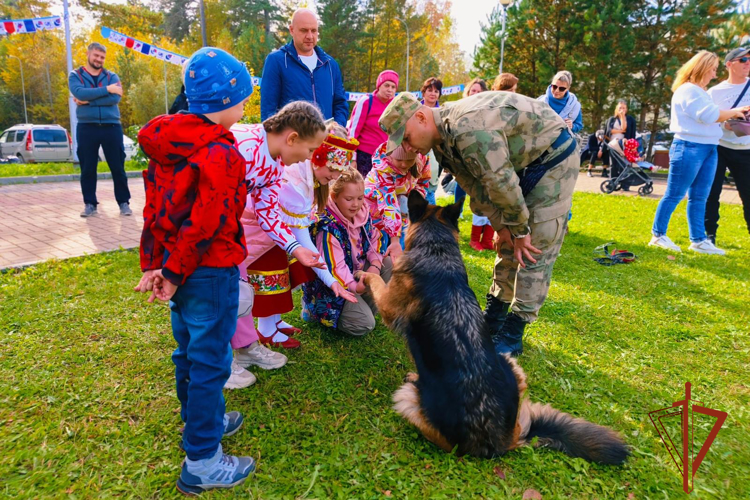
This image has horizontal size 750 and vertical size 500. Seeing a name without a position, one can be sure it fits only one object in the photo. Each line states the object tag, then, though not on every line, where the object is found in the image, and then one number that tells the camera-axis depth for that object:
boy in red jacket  1.83
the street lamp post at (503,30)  19.68
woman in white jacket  5.59
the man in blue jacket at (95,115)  6.80
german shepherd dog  2.34
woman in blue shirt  6.64
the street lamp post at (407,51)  38.34
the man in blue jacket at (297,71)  4.70
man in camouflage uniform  2.72
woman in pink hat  5.73
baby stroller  11.85
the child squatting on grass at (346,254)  3.42
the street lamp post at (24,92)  39.24
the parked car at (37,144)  20.48
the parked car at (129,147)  22.14
